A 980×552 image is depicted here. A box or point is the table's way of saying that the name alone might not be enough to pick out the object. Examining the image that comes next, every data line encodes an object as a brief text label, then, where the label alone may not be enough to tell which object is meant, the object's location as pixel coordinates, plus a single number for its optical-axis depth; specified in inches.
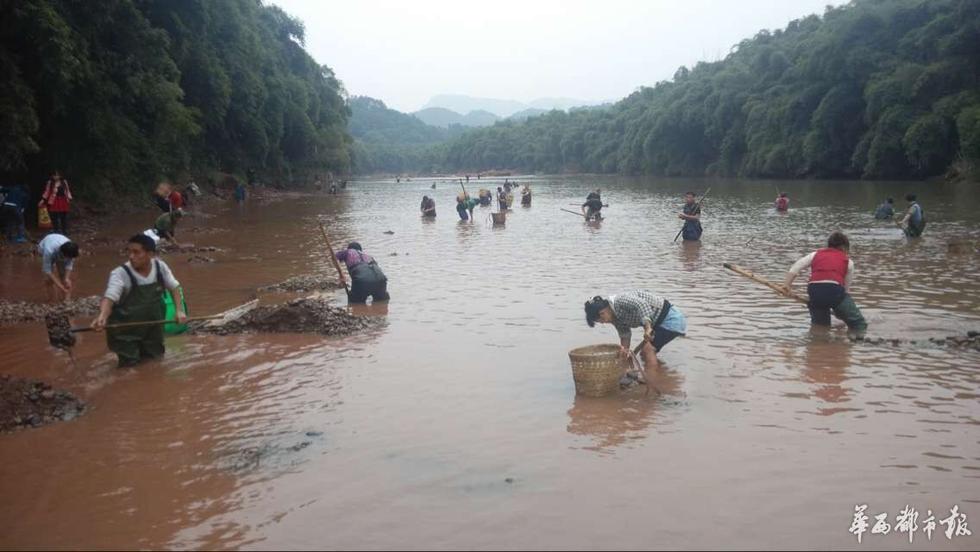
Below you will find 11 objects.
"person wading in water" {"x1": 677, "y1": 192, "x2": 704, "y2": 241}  759.7
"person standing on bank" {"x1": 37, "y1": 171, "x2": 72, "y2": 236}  702.5
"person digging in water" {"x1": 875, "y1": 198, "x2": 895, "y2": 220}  909.2
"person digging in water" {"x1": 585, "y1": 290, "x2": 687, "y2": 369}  282.0
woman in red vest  346.9
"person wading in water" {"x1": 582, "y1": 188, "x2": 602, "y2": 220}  1049.5
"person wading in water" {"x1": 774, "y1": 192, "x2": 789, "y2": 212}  1123.9
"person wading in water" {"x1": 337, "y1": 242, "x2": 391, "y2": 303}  458.9
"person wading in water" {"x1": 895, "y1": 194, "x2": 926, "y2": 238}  721.0
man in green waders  299.0
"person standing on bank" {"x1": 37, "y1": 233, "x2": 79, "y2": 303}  424.5
